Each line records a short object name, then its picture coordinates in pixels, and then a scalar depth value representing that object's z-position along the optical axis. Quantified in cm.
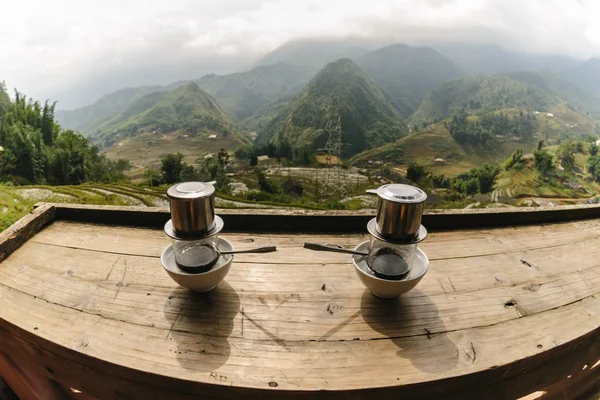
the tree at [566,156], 5231
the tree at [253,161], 5684
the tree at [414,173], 4666
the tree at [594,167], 4943
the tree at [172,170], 3434
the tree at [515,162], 5056
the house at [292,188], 4078
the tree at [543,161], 4816
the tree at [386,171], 5312
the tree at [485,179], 4666
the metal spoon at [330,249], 96
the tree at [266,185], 3856
